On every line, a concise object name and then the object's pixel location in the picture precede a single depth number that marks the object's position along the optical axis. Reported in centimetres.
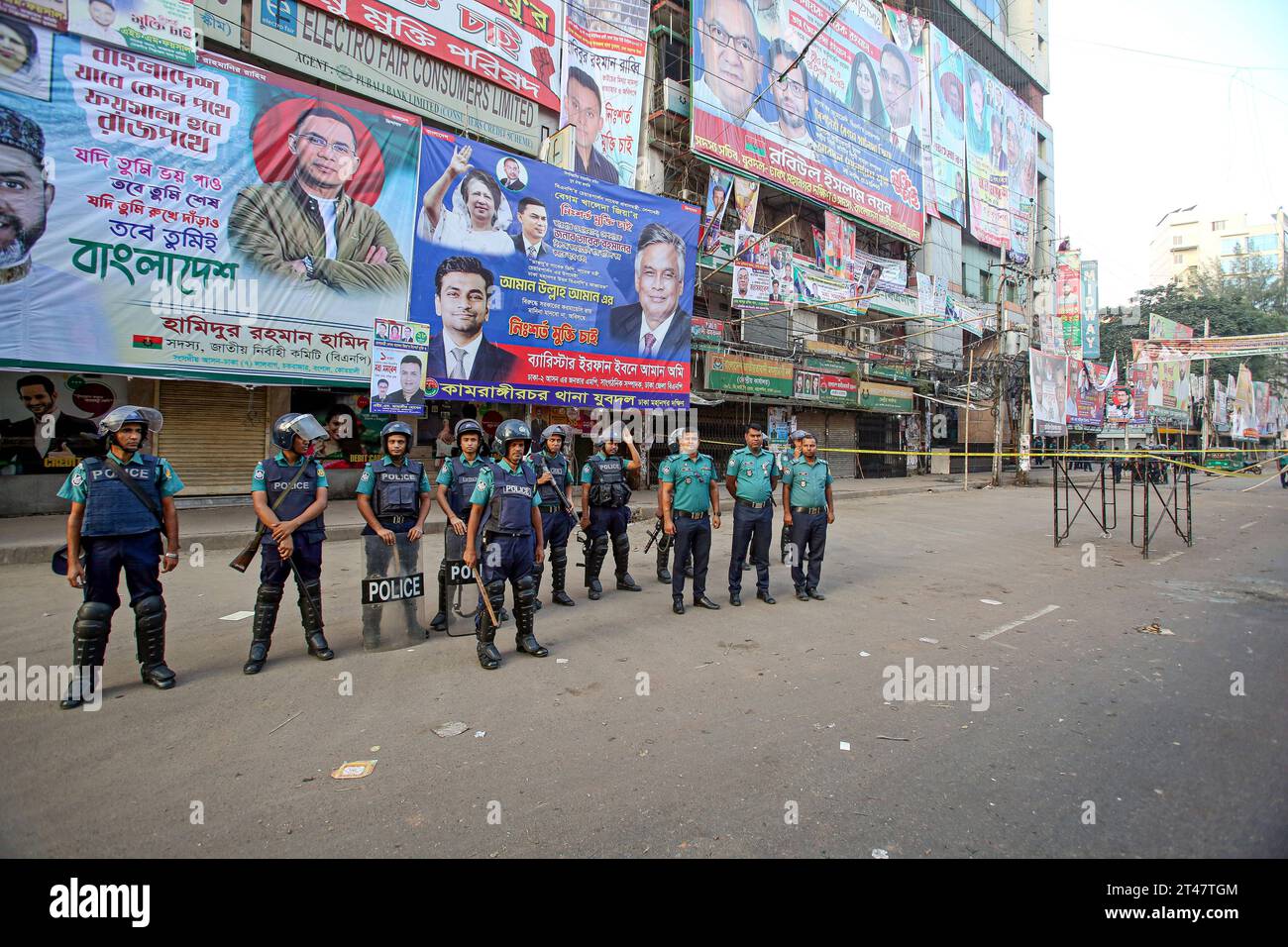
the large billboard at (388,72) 1320
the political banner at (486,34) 1422
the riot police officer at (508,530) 505
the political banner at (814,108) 2014
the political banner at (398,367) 1158
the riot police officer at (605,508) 762
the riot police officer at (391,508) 535
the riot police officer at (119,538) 429
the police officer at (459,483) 615
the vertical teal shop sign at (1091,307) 4000
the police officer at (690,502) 680
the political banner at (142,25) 1009
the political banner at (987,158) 3188
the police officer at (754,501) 704
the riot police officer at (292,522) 493
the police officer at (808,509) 720
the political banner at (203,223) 982
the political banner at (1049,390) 2445
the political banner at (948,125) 2935
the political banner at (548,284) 1355
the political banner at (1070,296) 3928
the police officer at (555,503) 708
